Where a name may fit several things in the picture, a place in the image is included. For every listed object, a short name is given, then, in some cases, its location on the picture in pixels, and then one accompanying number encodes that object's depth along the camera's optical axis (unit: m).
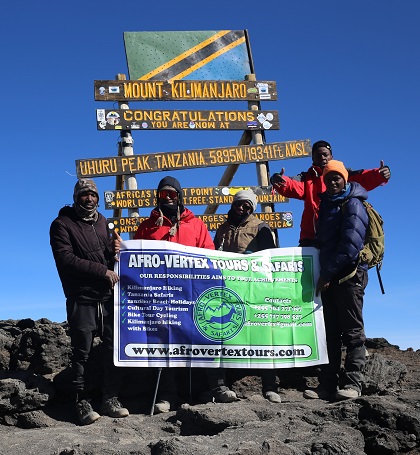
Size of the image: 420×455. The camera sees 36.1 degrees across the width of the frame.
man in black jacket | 7.19
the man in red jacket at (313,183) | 8.38
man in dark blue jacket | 7.44
